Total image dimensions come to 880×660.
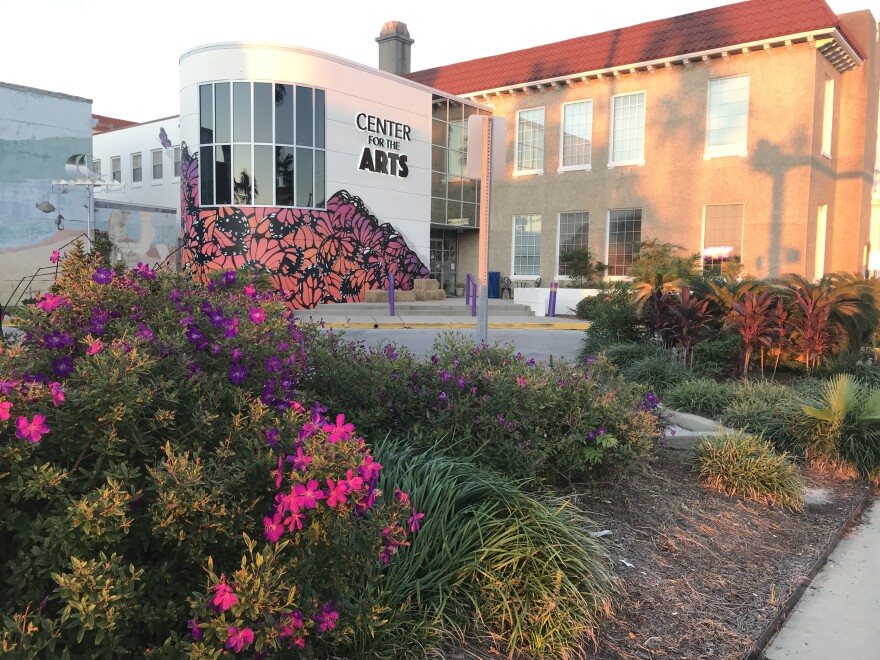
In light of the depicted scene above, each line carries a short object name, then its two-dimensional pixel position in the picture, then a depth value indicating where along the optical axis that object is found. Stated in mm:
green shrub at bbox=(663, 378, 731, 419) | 7039
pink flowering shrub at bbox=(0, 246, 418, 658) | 1855
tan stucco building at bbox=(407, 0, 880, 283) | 20906
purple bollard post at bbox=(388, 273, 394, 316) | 19712
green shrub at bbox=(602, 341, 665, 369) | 9172
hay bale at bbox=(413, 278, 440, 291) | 23562
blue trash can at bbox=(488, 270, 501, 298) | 27203
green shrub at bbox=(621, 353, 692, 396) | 8055
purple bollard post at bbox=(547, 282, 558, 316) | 21602
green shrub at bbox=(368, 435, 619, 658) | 2861
